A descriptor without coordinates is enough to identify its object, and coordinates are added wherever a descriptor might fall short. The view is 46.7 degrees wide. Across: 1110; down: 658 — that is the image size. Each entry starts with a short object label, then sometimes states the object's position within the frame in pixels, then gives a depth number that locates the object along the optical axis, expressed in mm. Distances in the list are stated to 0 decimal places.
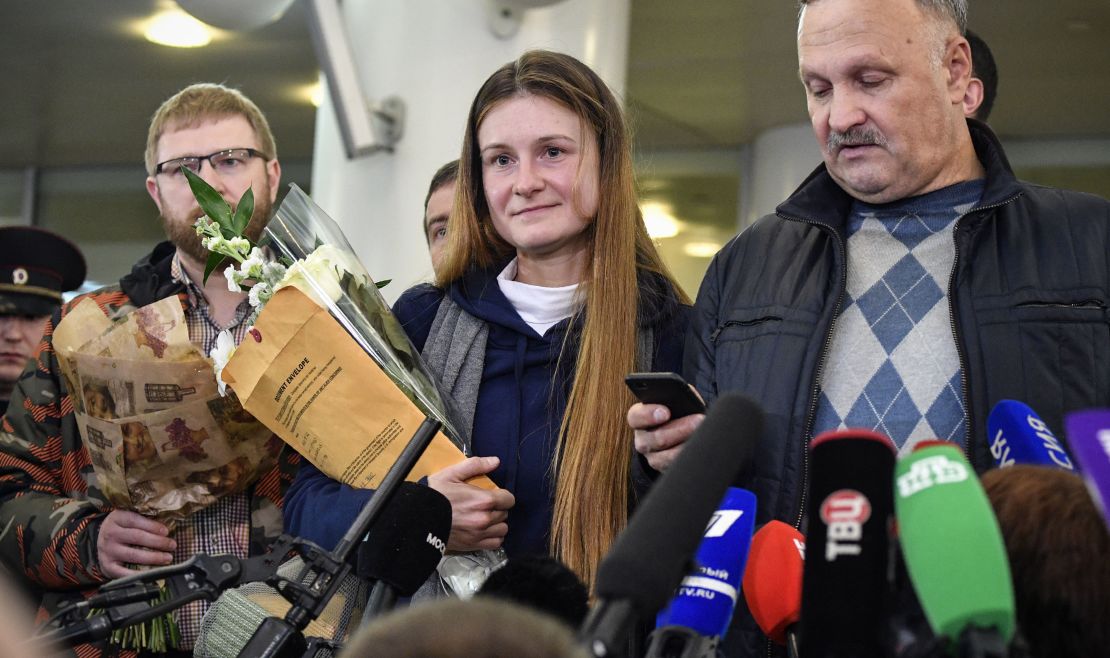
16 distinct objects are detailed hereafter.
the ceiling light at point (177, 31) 6863
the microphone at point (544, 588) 1303
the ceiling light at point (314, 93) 8070
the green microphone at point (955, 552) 990
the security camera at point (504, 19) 4246
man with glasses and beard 2459
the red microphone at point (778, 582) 1429
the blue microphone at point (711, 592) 1248
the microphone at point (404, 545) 1511
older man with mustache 1892
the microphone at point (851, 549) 1075
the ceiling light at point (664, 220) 9109
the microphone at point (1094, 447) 992
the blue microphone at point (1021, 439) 1403
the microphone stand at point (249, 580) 1325
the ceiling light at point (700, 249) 9312
